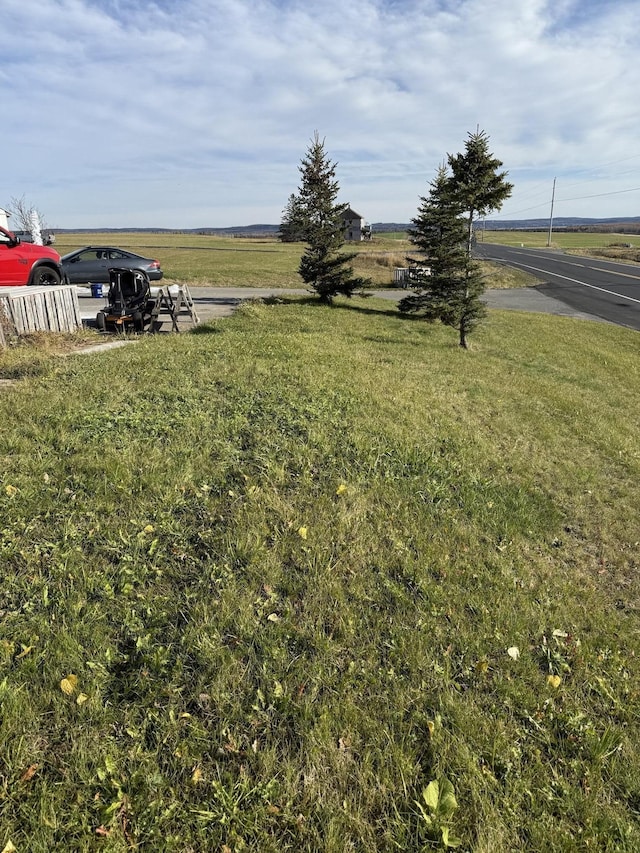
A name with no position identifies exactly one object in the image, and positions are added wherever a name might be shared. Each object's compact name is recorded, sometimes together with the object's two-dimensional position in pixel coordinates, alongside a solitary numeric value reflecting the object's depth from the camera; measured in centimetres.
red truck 1052
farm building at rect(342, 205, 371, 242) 7831
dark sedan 1764
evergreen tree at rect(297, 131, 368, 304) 1514
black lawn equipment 1015
